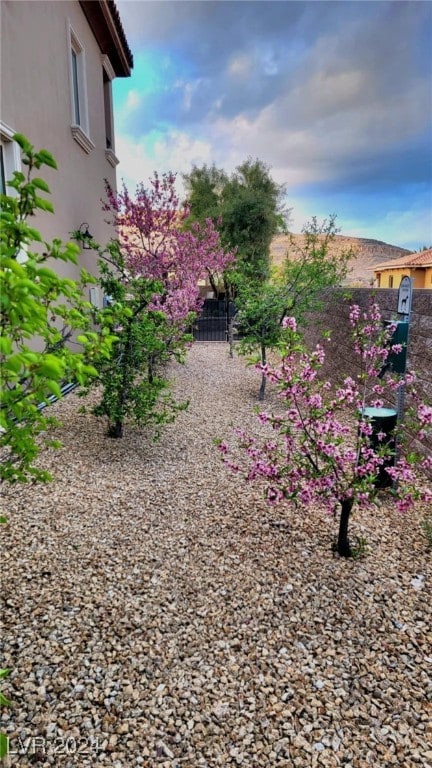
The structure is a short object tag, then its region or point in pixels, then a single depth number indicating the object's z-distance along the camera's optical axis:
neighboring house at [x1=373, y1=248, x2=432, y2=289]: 19.59
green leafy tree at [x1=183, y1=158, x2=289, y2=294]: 16.16
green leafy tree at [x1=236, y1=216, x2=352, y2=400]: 6.57
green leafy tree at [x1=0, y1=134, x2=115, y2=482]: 0.92
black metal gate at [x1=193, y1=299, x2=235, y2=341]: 14.56
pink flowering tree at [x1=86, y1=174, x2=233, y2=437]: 4.21
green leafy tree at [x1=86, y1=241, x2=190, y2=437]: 4.13
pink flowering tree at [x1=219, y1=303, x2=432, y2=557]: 2.46
